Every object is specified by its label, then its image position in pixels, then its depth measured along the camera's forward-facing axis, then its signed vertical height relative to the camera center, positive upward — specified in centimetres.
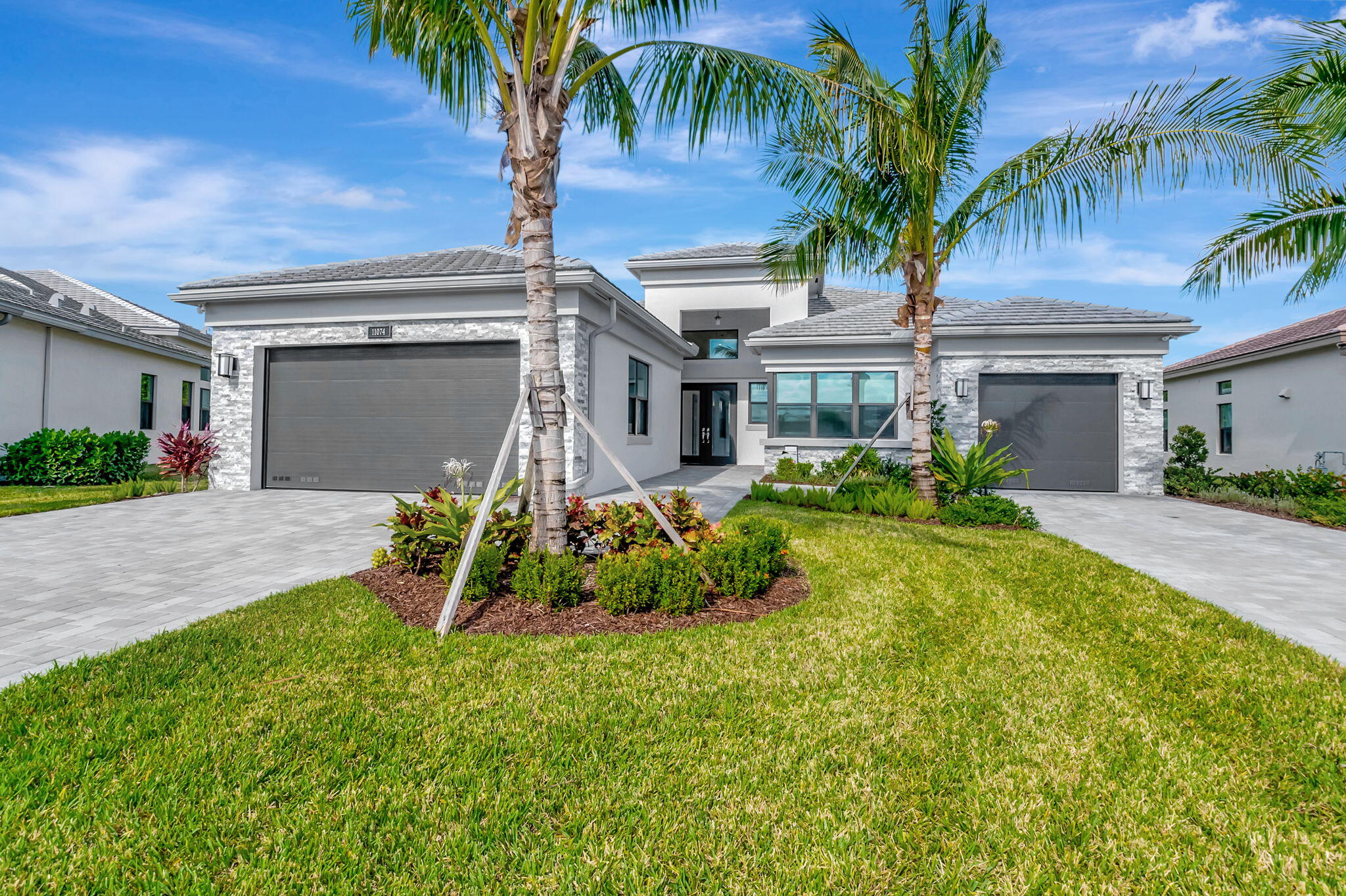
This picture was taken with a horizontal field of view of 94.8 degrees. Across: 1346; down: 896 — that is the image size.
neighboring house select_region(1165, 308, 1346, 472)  1384 +160
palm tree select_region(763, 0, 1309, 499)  814 +412
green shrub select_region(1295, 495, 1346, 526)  945 -81
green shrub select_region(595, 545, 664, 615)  459 -97
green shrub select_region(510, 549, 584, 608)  464 -95
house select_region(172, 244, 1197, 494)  1166 +177
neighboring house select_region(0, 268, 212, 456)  1384 +238
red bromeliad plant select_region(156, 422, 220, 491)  1184 +2
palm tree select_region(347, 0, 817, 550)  499 +335
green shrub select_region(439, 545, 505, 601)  473 -91
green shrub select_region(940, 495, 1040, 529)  905 -83
